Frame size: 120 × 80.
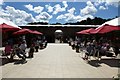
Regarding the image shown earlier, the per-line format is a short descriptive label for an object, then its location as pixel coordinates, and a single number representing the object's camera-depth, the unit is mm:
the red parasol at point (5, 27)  5231
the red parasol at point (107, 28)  5441
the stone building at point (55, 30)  19000
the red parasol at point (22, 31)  7688
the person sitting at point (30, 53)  6350
